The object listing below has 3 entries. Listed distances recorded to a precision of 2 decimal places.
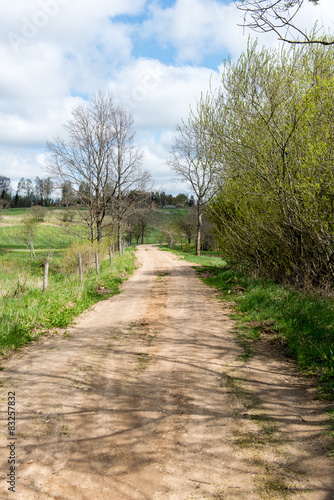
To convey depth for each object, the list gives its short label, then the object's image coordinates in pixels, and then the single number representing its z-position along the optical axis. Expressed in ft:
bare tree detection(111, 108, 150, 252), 84.03
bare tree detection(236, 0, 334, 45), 13.26
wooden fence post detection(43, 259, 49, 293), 31.53
